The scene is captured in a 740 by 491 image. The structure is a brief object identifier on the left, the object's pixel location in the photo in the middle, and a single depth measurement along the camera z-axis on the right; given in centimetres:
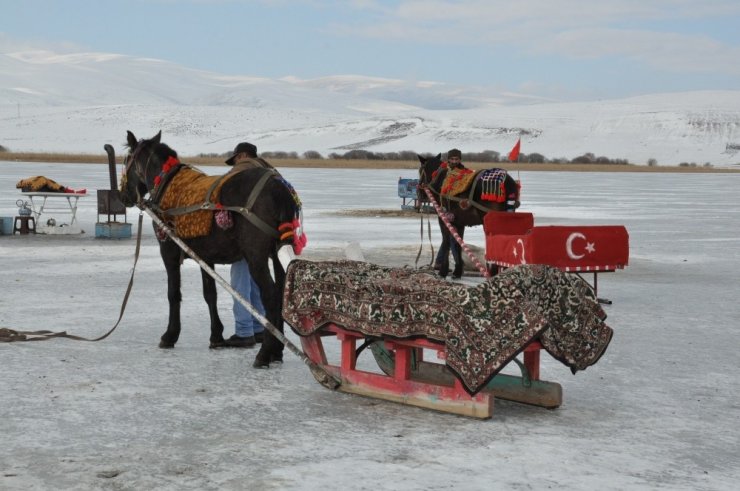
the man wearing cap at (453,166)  1331
